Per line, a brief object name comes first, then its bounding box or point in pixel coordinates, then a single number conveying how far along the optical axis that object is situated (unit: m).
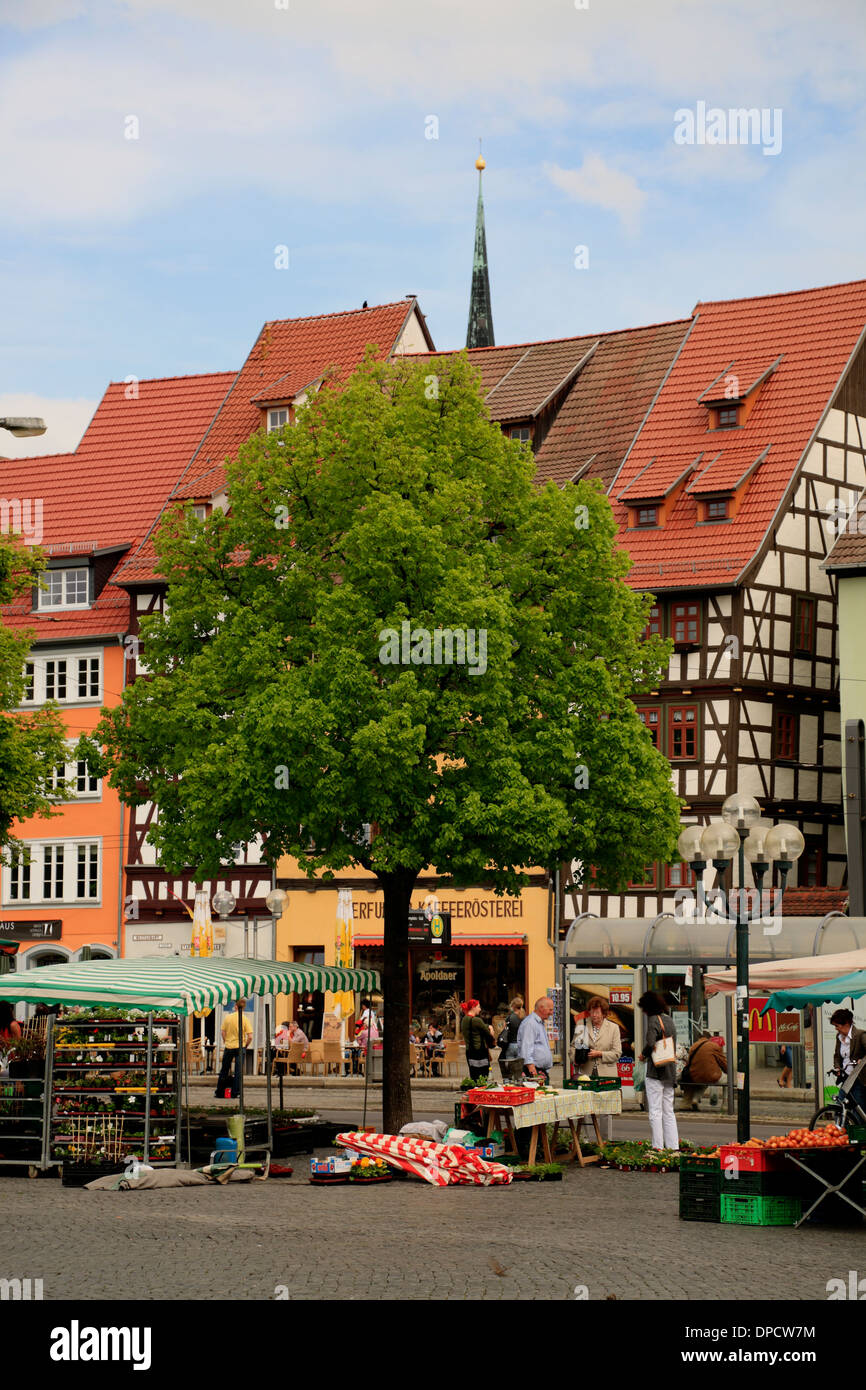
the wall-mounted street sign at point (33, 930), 49.38
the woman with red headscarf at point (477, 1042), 28.05
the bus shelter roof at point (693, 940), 31.39
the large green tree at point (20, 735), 30.83
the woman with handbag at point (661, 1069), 21.45
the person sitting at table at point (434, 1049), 41.06
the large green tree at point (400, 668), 23.66
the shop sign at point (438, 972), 46.44
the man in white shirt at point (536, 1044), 23.73
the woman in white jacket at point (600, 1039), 24.05
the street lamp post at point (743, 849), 19.52
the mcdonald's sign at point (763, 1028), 33.78
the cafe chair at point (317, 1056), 41.88
